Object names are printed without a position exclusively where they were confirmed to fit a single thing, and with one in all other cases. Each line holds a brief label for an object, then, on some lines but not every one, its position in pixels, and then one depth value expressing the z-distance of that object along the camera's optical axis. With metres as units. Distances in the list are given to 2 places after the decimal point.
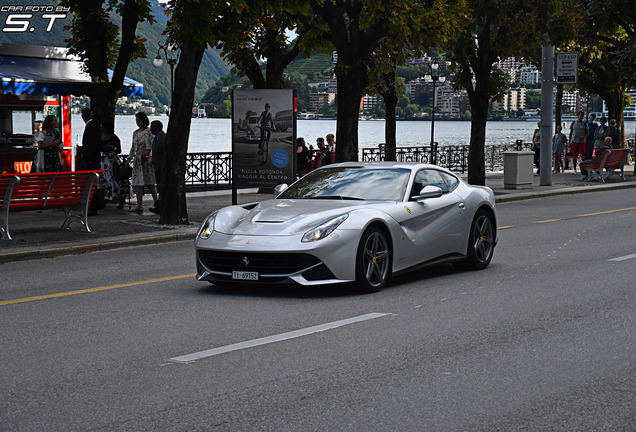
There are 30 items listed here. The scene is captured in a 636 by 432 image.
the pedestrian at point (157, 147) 19.02
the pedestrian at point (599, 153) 31.38
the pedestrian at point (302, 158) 27.12
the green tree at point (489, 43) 26.25
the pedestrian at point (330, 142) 31.47
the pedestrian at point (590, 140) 36.84
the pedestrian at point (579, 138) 35.41
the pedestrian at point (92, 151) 19.38
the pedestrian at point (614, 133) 33.88
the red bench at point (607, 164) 30.91
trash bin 27.47
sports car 9.62
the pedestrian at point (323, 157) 27.17
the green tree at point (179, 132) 17.05
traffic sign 29.75
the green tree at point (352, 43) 22.30
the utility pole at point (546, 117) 28.75
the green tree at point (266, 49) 24.70
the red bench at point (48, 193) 14.49
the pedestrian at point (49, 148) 20.14
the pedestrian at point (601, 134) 33.16
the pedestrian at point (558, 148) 35.81
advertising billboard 19.03
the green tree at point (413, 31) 21.89
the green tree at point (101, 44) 20.81
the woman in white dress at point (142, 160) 19.31
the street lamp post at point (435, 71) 46.66
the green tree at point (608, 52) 34.94
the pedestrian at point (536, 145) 35.59
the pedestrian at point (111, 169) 19.73
